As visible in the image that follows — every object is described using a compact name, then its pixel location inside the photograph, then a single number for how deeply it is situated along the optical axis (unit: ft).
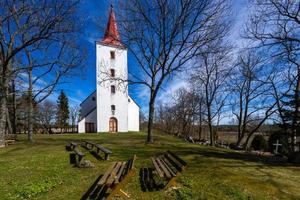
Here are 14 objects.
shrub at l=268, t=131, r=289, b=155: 64.39
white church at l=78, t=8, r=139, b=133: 141.08
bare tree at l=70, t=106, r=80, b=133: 245.45
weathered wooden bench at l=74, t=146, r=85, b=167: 31.82
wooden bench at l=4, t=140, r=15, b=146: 64.80
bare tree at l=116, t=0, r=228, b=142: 59.57
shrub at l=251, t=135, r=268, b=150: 102.96
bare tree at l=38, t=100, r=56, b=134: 208.85
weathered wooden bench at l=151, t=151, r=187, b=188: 21.66
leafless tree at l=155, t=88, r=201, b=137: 136.56
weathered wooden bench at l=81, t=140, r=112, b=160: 36.28
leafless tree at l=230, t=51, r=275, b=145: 92.81
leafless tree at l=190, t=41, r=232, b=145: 92.59
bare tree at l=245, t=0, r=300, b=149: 44.65
